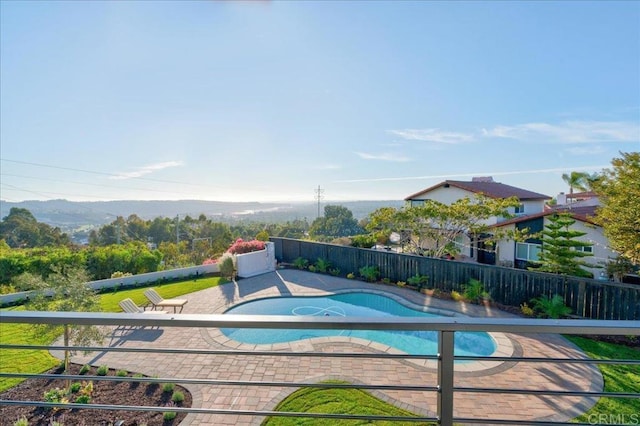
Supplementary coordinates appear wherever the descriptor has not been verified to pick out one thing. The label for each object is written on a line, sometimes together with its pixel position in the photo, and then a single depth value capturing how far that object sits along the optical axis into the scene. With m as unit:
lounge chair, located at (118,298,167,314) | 8.64
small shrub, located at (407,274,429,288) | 11.77
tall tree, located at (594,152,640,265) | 8.02
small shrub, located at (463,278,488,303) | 10.22
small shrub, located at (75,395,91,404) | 4.78
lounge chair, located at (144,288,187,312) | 9.48
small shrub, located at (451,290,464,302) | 10.49
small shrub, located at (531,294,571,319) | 8.49
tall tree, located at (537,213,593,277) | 10.53
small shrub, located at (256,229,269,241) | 17.81
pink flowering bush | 15.13
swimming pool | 7.91
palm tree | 24.62
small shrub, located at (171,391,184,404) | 4.88
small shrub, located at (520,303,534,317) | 9.01
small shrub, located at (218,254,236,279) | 13.76
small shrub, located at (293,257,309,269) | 15.65
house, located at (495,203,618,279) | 12.95
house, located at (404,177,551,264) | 19.76
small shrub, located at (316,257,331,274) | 14.80
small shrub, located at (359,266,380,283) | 13.04
